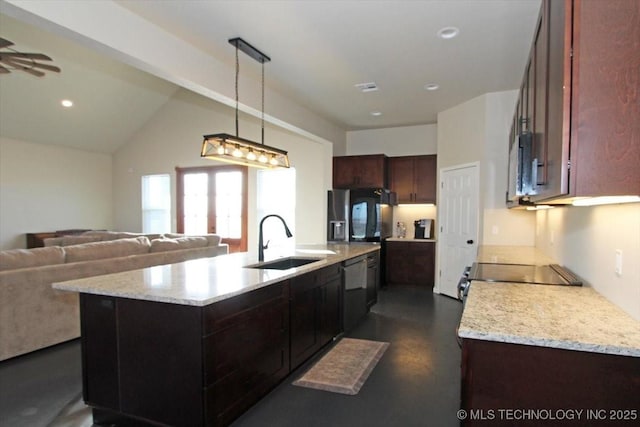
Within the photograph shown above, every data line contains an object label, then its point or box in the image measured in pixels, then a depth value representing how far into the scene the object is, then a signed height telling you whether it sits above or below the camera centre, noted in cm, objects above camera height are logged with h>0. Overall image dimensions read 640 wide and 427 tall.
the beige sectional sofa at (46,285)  319 -76
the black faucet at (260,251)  331 -45
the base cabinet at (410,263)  624 -106
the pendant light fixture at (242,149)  326 +52
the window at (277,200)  704 +5
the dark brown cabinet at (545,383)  123 -65
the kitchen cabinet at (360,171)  643 +57
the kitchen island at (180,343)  199 -85
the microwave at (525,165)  161 +18
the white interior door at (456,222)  514 -29
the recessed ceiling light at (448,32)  313 +151
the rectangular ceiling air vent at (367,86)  453 +150
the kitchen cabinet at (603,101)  107 +31
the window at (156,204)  850 -5
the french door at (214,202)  760 +0
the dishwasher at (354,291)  391 -102
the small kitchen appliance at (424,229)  655 -47
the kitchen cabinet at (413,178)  650 +46
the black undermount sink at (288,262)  346 -60
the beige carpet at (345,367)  280 -142
